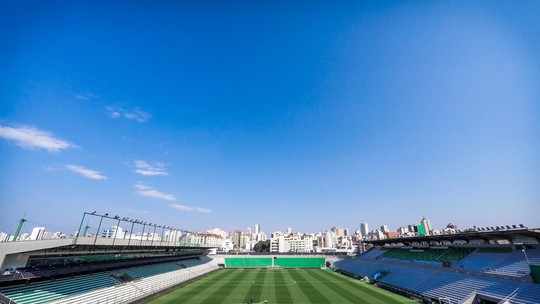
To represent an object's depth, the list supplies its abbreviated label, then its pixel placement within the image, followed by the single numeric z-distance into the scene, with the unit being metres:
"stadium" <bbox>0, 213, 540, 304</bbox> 21.25
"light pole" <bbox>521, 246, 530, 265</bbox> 23.85
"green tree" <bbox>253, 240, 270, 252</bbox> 143.00
